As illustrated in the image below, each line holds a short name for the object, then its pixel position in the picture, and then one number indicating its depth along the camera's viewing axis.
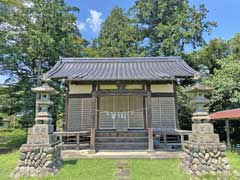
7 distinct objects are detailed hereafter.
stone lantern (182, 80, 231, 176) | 5.99
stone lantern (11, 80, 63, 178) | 6.32
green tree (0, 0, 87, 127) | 14.42
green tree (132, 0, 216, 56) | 18.92
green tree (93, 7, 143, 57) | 20.61
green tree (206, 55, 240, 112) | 13.05
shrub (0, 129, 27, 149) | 15.90
